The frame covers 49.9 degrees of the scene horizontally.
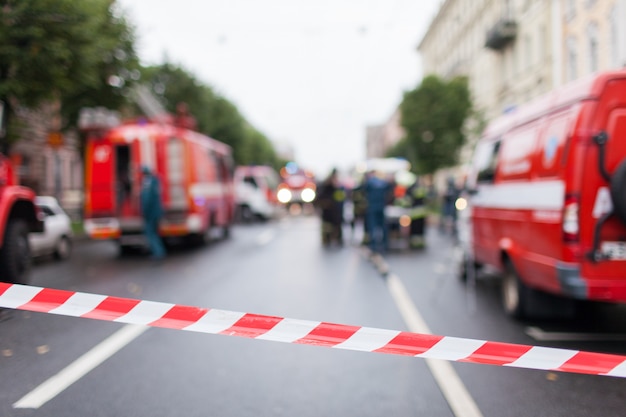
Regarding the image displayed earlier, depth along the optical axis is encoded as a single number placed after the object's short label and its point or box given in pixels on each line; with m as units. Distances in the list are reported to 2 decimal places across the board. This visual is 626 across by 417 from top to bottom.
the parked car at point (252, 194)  28.94
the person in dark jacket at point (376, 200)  12.64
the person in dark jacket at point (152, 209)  13.17
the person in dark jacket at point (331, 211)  16.88
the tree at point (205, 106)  43.62
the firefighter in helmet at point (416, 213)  15.88
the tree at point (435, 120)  43.19
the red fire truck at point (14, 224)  7.20
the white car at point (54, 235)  12.45
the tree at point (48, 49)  13.14
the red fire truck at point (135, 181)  14.45
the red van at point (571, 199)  5.29
